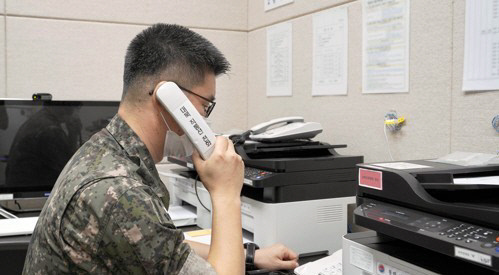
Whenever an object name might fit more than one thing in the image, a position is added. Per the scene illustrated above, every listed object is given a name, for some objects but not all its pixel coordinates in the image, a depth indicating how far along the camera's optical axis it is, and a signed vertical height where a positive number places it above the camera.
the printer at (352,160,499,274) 0.74 -0.19
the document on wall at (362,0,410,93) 1.46 +0.23
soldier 0.79 -0.15
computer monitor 1.75 -0.10
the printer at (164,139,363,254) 1.38 -0.26
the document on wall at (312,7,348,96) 1.73 +0.25
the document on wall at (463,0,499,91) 1.19 +0.19
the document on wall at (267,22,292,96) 2.06 +0.26
